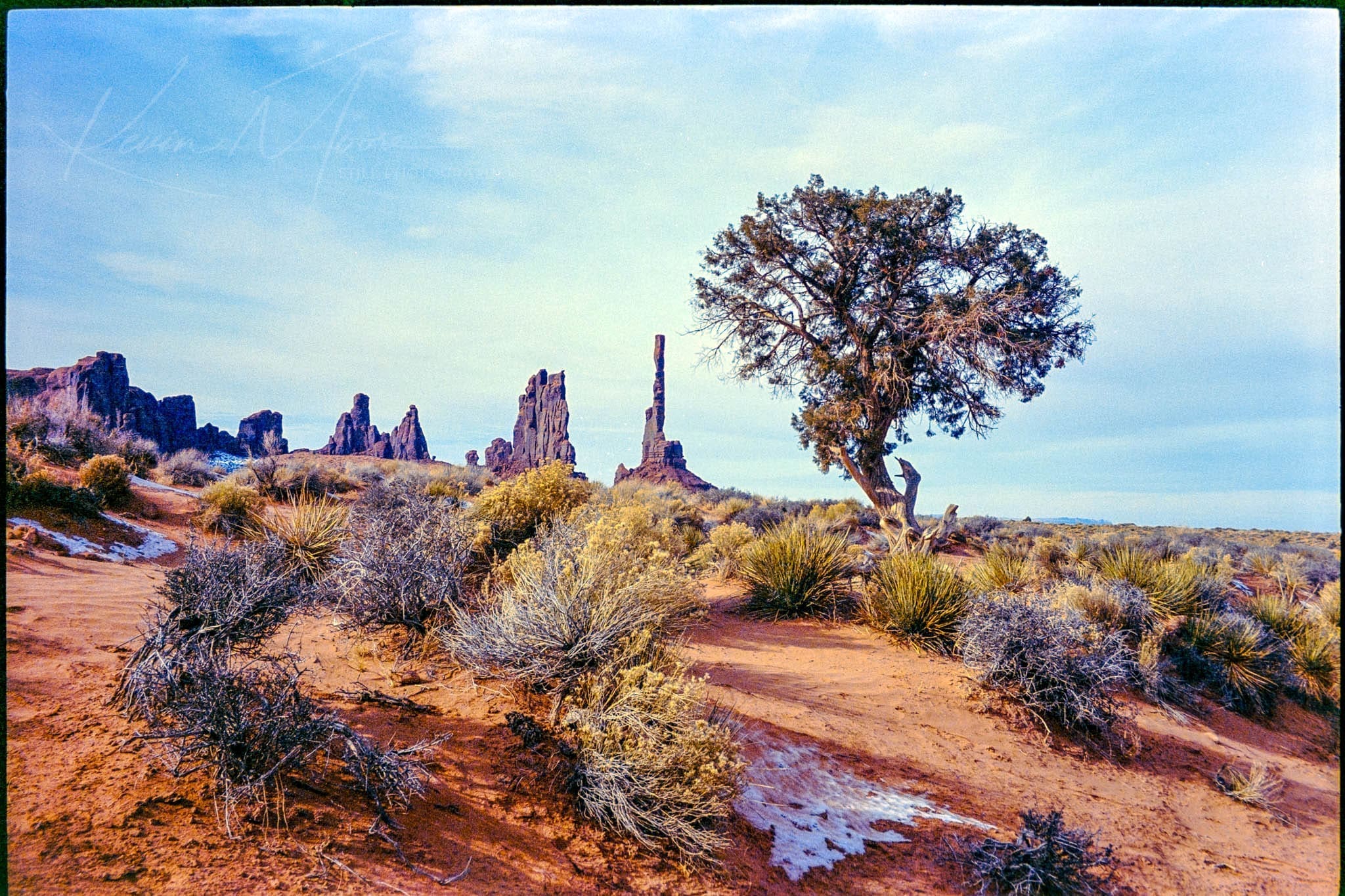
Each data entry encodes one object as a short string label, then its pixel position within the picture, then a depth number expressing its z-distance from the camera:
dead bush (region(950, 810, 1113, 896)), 4.37
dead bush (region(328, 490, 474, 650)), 6.04
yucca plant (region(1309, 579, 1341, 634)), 9.36
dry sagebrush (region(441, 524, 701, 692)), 4.78
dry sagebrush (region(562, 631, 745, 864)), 3.91
